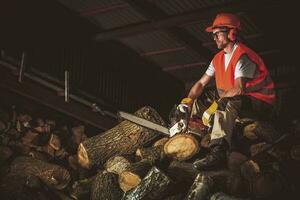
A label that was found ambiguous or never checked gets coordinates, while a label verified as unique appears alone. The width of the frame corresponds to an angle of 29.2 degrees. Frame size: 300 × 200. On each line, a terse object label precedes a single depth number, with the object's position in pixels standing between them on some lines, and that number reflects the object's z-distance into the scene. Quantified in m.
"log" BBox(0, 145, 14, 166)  9.38
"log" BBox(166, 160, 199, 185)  8.16
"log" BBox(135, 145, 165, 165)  8.79
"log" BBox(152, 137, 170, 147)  9.38
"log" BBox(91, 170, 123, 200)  8.45
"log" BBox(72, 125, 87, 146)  10.41
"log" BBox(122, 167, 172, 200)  7.92
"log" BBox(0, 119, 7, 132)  9.44
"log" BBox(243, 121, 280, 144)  8.48
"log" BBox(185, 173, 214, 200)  7.57
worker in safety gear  8.14
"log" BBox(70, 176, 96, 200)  9.00
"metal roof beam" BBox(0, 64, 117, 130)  9.75
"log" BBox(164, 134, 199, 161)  8.50
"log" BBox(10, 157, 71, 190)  9.21
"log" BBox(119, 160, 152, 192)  8.35
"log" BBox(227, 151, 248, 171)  8.05
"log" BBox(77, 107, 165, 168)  9.44
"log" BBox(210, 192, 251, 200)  7.32
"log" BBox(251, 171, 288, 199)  7.37
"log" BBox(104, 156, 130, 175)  8.98
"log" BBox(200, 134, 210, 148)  8.59
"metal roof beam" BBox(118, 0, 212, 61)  9.67
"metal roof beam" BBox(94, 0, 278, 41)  8.98
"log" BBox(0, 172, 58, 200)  8.84
